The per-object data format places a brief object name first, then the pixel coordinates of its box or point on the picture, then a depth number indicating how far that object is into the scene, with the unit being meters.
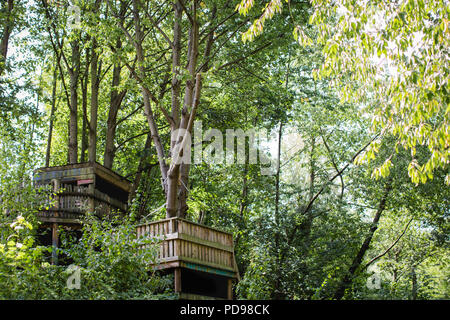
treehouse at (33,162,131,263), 16.03
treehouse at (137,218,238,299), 12.99
